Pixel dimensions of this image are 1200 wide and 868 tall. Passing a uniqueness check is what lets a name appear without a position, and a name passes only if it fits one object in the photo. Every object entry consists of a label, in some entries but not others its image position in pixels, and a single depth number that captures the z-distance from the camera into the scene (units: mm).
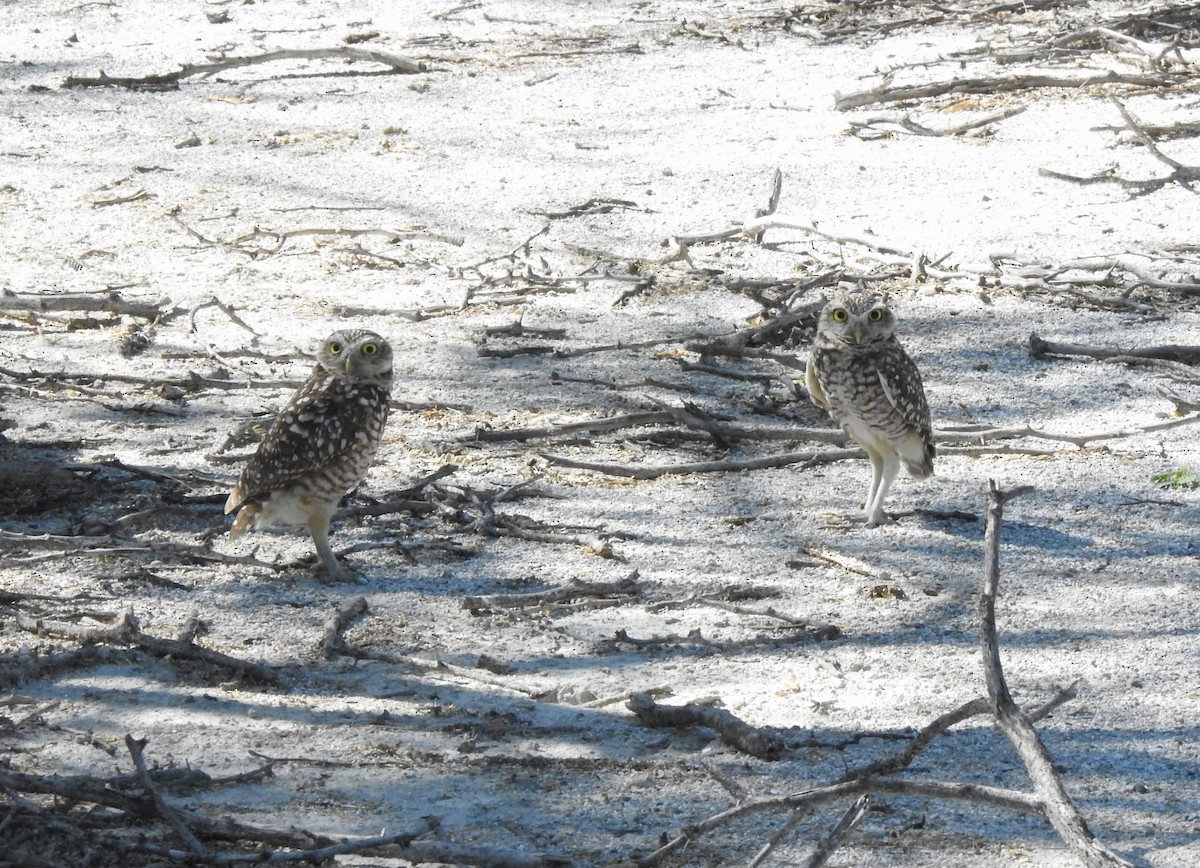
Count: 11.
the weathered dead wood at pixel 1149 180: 21016
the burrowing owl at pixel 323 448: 11937
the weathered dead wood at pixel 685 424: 14797
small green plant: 13586
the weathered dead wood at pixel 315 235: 21203
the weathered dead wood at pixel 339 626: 10648
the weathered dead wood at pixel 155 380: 16203
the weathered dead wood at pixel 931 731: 7148
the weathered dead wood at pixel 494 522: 12680
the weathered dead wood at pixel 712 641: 10750
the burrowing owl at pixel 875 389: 13148
